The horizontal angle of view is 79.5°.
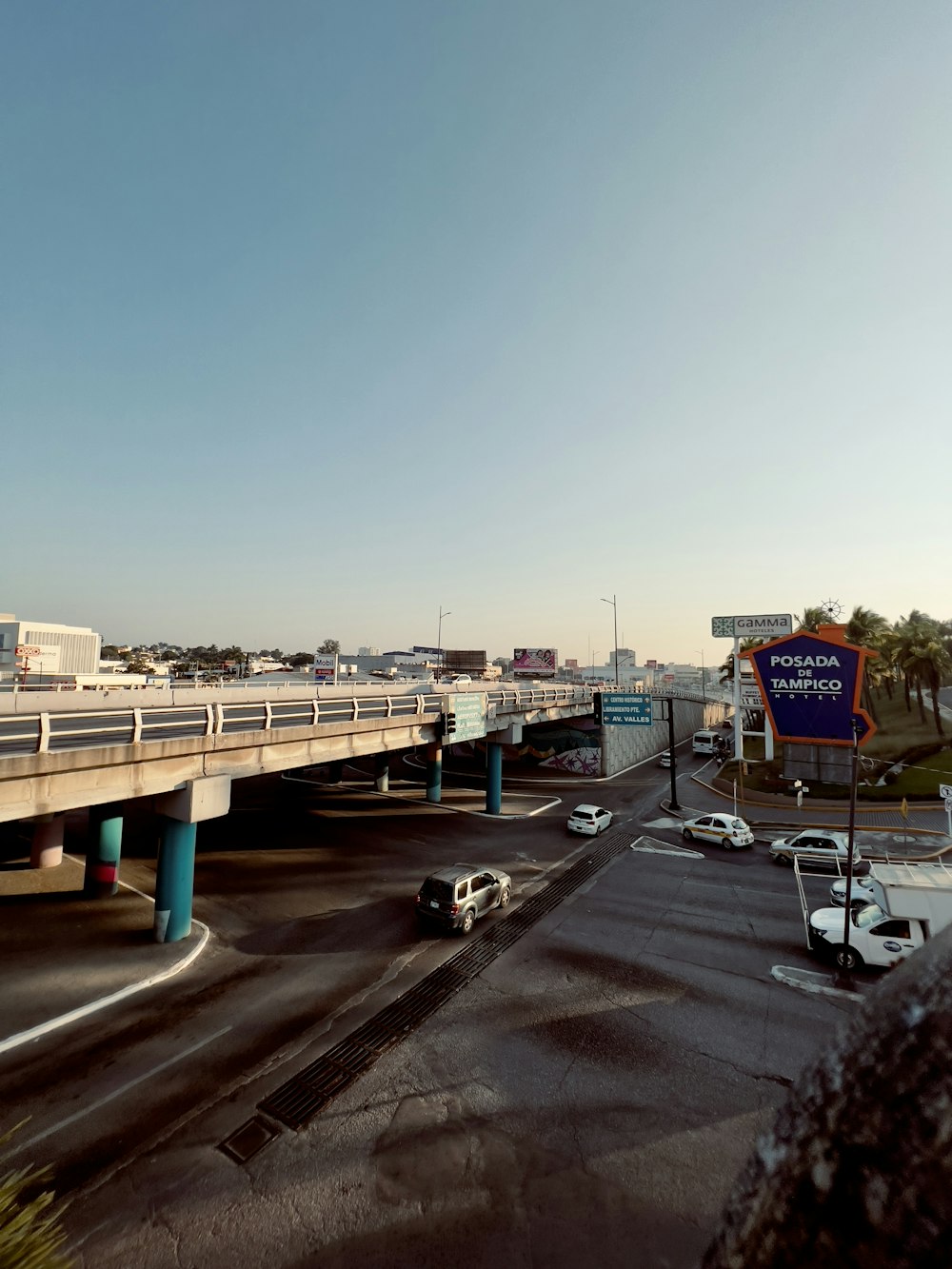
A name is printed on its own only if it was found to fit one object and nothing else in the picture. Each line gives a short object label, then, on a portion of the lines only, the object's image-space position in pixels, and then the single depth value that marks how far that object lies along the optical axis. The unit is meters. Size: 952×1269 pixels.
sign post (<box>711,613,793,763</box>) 40.47
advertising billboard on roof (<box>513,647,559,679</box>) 95.62
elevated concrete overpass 13.03
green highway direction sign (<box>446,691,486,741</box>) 27.72
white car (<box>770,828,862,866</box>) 23.72
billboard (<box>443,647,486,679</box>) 88.57
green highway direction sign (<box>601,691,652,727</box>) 32.53
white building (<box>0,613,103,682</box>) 68.50
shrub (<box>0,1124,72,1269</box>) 5.09
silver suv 16.50
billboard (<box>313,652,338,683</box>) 61.14
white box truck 14.09
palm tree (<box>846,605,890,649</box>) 49.55
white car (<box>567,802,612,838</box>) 27.52
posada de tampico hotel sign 21.14
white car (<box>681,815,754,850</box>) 26.19
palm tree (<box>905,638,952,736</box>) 46.00
